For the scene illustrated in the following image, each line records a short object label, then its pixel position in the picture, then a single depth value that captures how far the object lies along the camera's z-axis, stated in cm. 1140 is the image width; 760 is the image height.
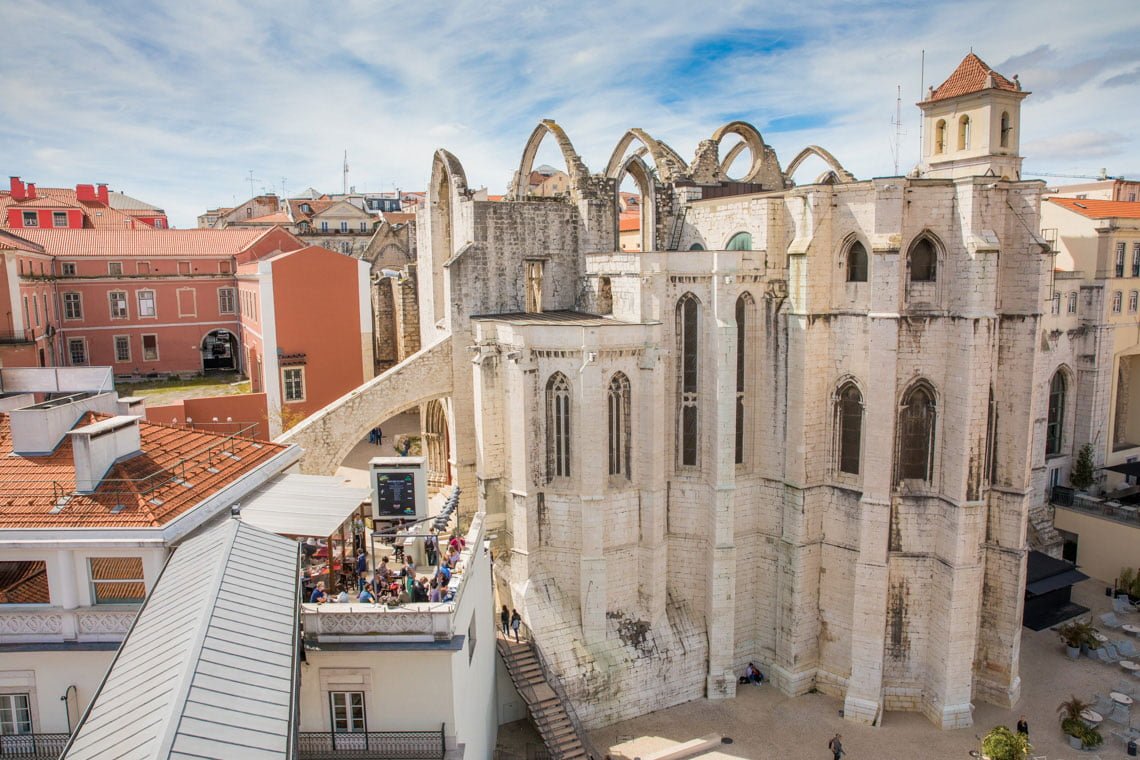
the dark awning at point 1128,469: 3198
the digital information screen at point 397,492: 1847
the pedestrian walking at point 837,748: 1977
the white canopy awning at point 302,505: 1441
